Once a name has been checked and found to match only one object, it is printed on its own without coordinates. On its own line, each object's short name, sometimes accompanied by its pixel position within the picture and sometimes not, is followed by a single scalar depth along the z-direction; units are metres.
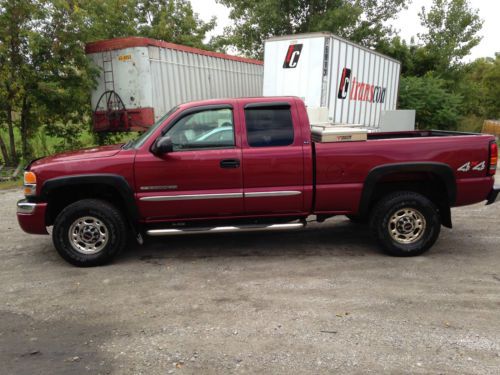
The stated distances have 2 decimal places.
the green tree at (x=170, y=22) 20.17
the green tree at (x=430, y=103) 19.28
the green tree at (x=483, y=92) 23.29
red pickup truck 4.66
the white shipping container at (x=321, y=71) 9.60
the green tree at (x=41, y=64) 10.83
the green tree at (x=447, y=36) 22.11
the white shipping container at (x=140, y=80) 11.26
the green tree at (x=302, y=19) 20.62
